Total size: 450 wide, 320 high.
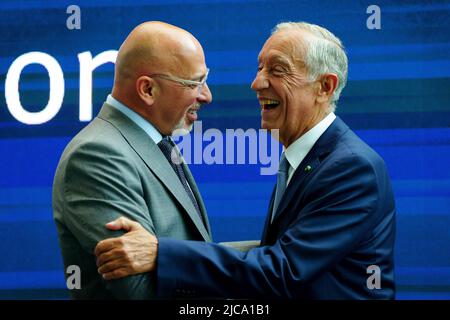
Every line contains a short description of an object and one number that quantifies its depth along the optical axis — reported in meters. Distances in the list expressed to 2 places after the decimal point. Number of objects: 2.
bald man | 5.02
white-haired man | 5.14
